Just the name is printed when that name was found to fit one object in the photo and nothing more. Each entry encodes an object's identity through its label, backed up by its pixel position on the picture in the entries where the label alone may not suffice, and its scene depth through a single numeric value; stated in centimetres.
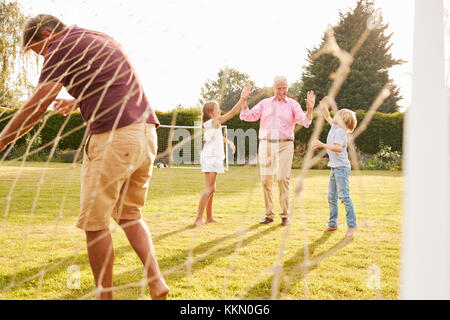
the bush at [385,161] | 1395
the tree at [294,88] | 2913
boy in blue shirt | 357
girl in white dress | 397
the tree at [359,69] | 1975
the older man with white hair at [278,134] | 420
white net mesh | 215
